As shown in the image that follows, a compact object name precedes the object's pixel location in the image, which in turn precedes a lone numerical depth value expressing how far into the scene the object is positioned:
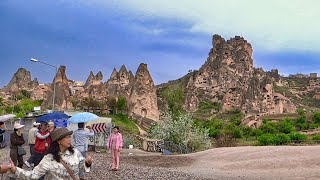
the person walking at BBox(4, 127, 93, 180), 4.08
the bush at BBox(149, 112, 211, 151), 25.58
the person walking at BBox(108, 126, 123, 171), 11.93
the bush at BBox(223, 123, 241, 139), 41.63
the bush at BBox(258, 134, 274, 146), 29.06
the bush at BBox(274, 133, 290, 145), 28.64
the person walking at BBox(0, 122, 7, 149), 10.04
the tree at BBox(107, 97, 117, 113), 51.75
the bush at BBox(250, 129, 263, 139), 43.42
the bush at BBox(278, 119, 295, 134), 44.66
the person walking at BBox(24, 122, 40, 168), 10.52
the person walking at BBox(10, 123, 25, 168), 9.34
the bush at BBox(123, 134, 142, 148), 28.19
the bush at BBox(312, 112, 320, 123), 52.42
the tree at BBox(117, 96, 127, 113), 52.03
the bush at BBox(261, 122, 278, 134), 45.21
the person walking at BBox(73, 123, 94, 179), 9.88
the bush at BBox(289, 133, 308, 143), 31.50
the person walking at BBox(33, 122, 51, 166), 8.73
